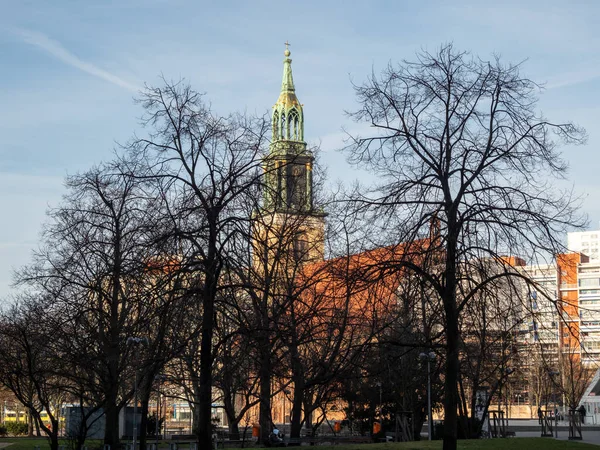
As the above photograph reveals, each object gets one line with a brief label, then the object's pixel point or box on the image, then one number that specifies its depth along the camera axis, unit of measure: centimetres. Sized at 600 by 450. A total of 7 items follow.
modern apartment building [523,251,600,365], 15625
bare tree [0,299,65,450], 3103
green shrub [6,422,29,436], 7446
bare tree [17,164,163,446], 2940
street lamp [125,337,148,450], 2732
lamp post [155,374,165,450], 3719
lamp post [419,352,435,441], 3744
